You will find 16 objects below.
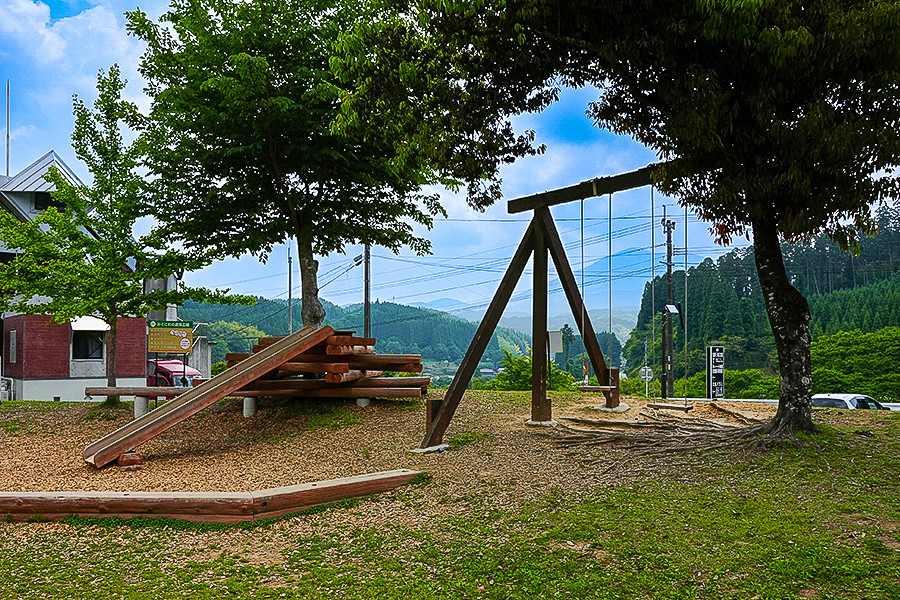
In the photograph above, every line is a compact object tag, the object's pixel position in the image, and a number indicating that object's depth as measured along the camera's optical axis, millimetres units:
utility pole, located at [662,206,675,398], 29734
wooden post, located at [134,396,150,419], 12203
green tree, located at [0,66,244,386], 13641
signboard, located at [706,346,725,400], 14789
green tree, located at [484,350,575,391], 24188
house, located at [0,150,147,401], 30312
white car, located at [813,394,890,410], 20344
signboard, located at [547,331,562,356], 13961
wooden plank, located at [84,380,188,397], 11914
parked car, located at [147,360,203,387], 37625
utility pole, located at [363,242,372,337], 29781
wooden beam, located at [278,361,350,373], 11219
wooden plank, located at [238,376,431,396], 11781
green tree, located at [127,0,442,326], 11891
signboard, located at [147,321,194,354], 15984
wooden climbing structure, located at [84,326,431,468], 9344
